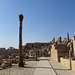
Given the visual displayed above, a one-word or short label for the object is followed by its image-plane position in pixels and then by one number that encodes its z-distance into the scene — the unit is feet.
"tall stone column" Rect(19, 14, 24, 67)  42.55
